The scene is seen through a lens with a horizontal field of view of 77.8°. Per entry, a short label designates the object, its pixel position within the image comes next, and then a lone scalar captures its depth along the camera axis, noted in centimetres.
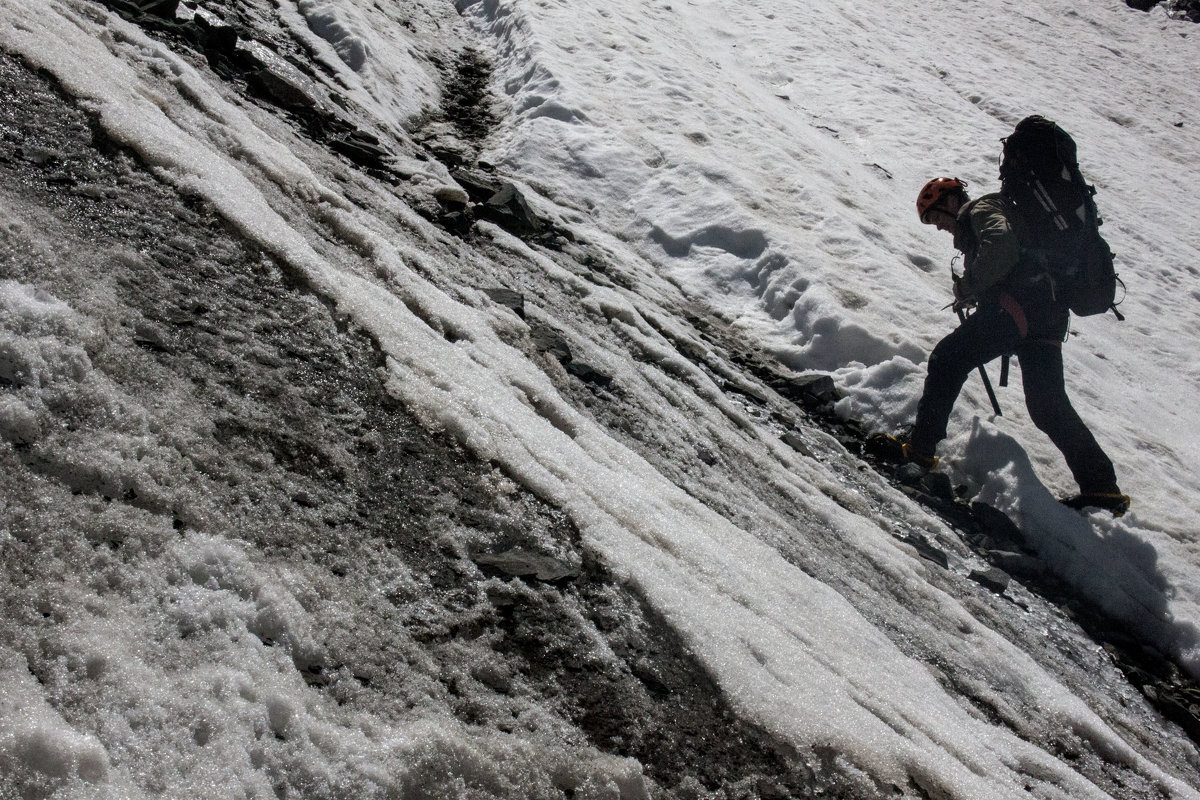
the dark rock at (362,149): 593
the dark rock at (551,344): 471
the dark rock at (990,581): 539
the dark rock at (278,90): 592
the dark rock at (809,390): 704
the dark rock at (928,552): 535
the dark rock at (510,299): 486
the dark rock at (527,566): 256
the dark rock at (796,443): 604
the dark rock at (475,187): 672
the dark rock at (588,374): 473
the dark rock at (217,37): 586
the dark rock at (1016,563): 577
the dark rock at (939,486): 634
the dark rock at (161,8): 557
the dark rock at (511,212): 656
